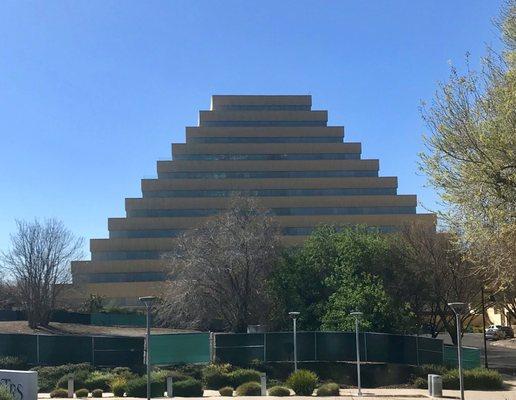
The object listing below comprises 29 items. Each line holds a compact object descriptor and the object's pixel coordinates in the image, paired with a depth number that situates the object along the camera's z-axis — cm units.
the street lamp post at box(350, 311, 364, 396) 2799
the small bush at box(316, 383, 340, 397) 2731
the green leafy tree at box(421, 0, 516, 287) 1576
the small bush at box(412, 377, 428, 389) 3139
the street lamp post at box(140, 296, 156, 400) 2142
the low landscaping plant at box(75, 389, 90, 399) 2800
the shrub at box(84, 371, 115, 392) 2994
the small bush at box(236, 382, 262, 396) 2797
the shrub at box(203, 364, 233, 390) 3132
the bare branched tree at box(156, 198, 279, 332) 4581
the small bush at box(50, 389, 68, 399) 2766
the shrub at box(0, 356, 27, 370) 3306
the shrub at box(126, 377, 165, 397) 2698
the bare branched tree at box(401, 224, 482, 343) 4534
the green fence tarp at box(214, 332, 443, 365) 3462
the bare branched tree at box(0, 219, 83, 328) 5900
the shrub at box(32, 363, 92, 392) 3114
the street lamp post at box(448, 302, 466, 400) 2015
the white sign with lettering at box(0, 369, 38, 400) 2039
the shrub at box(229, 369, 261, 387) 3114
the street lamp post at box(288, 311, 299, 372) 3034
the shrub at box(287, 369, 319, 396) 2727
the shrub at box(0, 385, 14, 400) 1637
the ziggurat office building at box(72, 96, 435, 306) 9106
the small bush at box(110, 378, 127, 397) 2797
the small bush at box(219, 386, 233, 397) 2819
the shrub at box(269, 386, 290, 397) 2650
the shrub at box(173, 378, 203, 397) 2756
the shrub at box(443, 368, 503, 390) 3056
